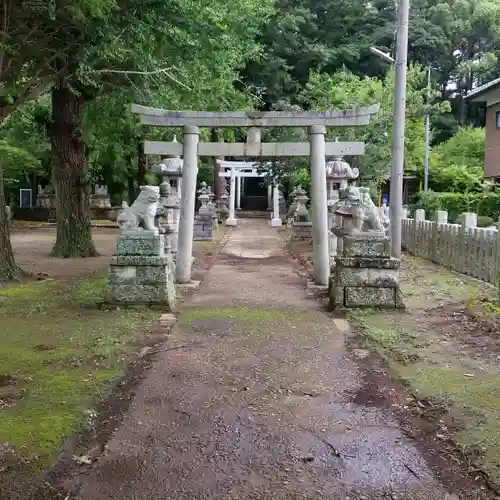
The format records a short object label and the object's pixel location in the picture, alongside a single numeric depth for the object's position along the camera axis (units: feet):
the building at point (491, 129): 87.06
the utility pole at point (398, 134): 42.78
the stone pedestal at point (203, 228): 72.33
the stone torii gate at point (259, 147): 34.96
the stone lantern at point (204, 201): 75.46
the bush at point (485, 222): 63.97
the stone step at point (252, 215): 131.95
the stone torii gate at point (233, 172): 107.79
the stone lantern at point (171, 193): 45.09
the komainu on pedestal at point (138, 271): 27.90
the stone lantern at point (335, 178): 46.58
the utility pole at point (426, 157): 91.52
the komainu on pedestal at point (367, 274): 27.86
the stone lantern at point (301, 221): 73.51
